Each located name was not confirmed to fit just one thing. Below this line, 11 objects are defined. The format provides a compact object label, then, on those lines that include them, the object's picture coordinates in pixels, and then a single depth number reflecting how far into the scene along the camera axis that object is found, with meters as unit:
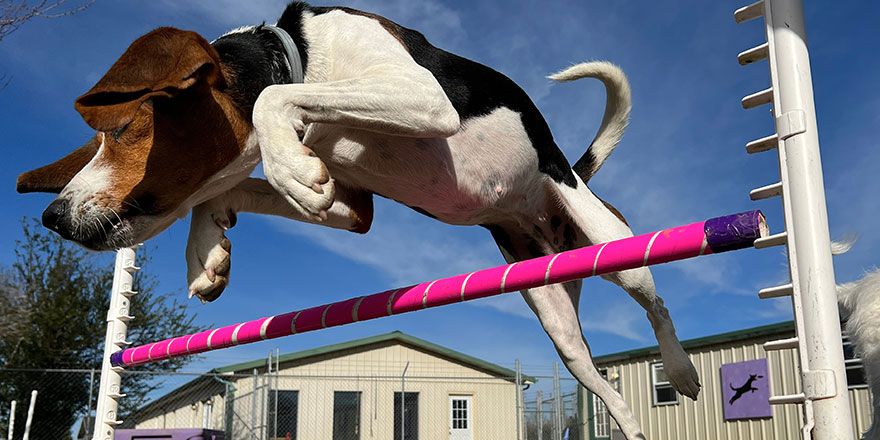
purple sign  12.98
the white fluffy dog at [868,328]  3.71
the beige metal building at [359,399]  17.09
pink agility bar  1.57
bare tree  6.15
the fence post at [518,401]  14.80
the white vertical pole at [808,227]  1.46
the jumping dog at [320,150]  1.91
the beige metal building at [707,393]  12.12
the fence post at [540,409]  14.91
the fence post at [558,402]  14.47
